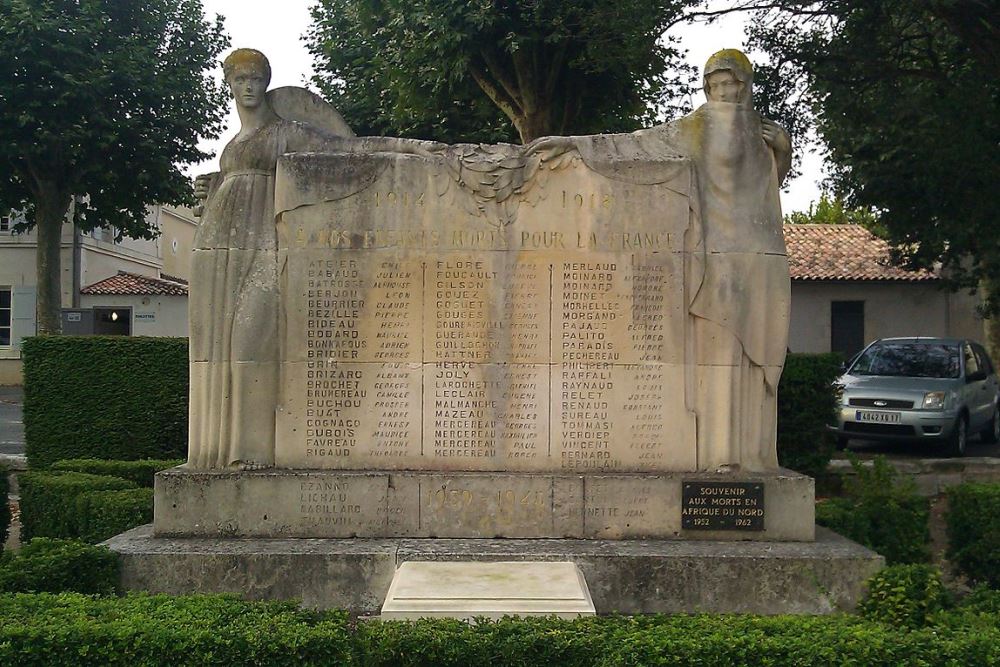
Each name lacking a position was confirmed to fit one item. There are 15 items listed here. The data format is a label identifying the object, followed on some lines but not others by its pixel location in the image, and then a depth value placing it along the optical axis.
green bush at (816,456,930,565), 8.40
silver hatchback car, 16.59
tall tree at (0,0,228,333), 21.66
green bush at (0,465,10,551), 9.73
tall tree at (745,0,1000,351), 14.75
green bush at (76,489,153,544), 8.44
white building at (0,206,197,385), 33.00
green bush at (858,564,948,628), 6.01
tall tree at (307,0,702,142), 15.86
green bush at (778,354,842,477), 13.48
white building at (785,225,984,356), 33.66
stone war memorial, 7.34
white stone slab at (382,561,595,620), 5.19
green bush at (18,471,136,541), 9.23
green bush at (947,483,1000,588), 8.34
